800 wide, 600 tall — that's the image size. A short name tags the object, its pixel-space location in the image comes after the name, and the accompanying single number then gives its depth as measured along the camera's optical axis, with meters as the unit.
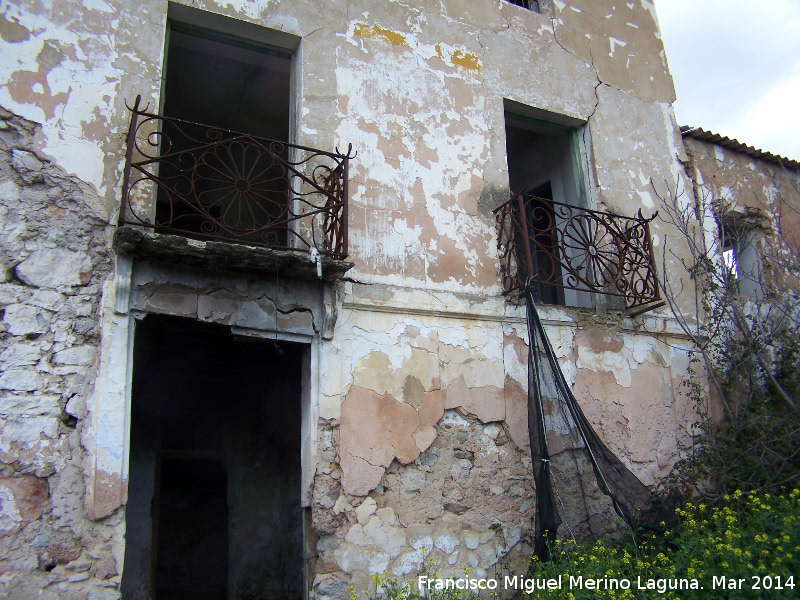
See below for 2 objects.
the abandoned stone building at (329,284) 4.36
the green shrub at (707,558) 4.01
